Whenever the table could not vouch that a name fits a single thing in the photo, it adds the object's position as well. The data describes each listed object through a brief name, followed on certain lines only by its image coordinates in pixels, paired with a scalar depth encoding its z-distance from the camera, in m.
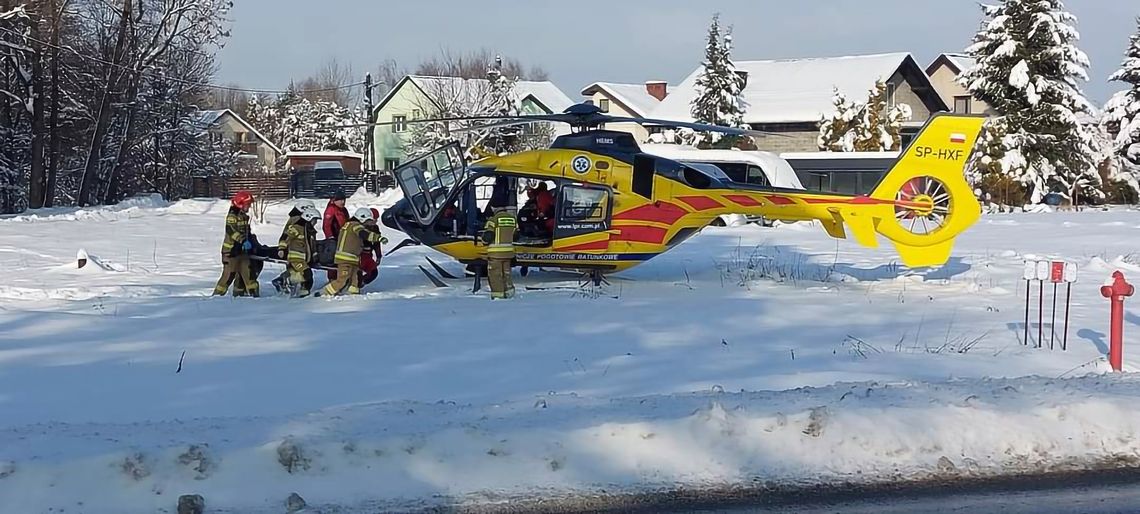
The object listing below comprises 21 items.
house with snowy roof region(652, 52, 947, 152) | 59.69
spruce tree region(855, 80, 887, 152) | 51.75
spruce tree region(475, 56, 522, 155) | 66.19
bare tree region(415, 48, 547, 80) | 77.69
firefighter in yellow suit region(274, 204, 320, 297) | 15.06
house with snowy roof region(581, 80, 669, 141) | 76.62
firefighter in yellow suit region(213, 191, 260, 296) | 14.98
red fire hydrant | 9.76
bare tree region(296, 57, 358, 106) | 116.56
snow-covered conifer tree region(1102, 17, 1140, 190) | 55.66
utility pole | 57.08
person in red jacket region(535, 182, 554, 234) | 16.61
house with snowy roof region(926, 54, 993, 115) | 72.19
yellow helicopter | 16.36
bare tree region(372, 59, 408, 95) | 91.91
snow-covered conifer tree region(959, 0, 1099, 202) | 47.75
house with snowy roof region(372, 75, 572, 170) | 70.06
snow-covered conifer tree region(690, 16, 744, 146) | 58.78
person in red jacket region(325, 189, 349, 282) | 16.55
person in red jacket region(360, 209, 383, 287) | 16.12
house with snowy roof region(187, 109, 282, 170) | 94.19
